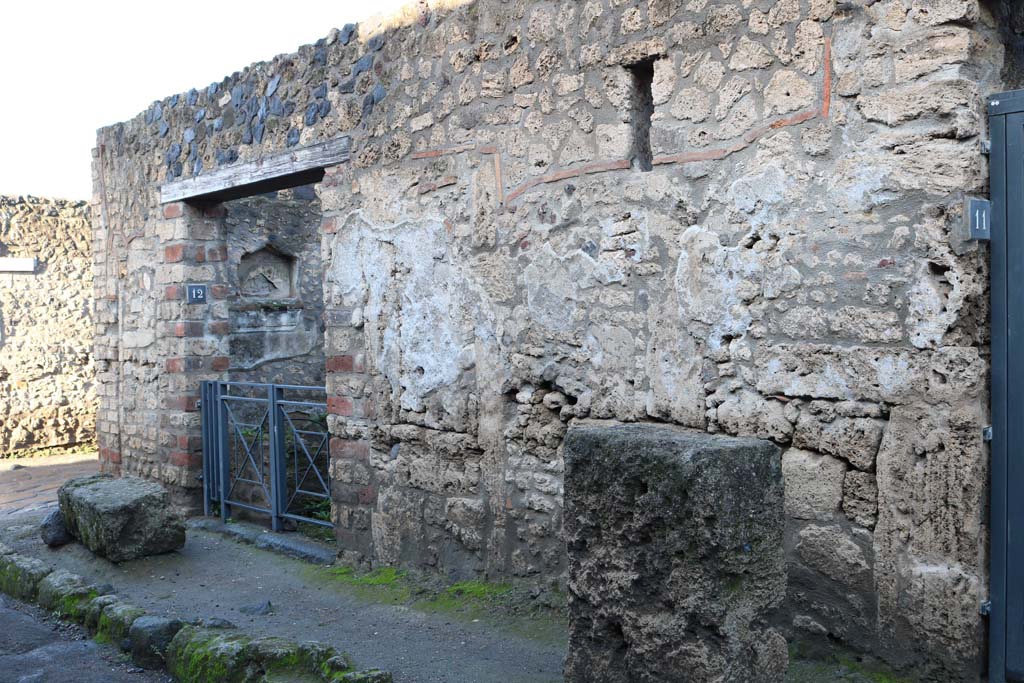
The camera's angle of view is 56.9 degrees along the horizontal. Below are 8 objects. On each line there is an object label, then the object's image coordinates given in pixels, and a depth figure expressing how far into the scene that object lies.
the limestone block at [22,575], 5.04
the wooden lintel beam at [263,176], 5.41
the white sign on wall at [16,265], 9.94
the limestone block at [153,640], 3.98
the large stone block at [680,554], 2.58
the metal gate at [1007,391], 2.98
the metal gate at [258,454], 6.19
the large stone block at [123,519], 5.38
